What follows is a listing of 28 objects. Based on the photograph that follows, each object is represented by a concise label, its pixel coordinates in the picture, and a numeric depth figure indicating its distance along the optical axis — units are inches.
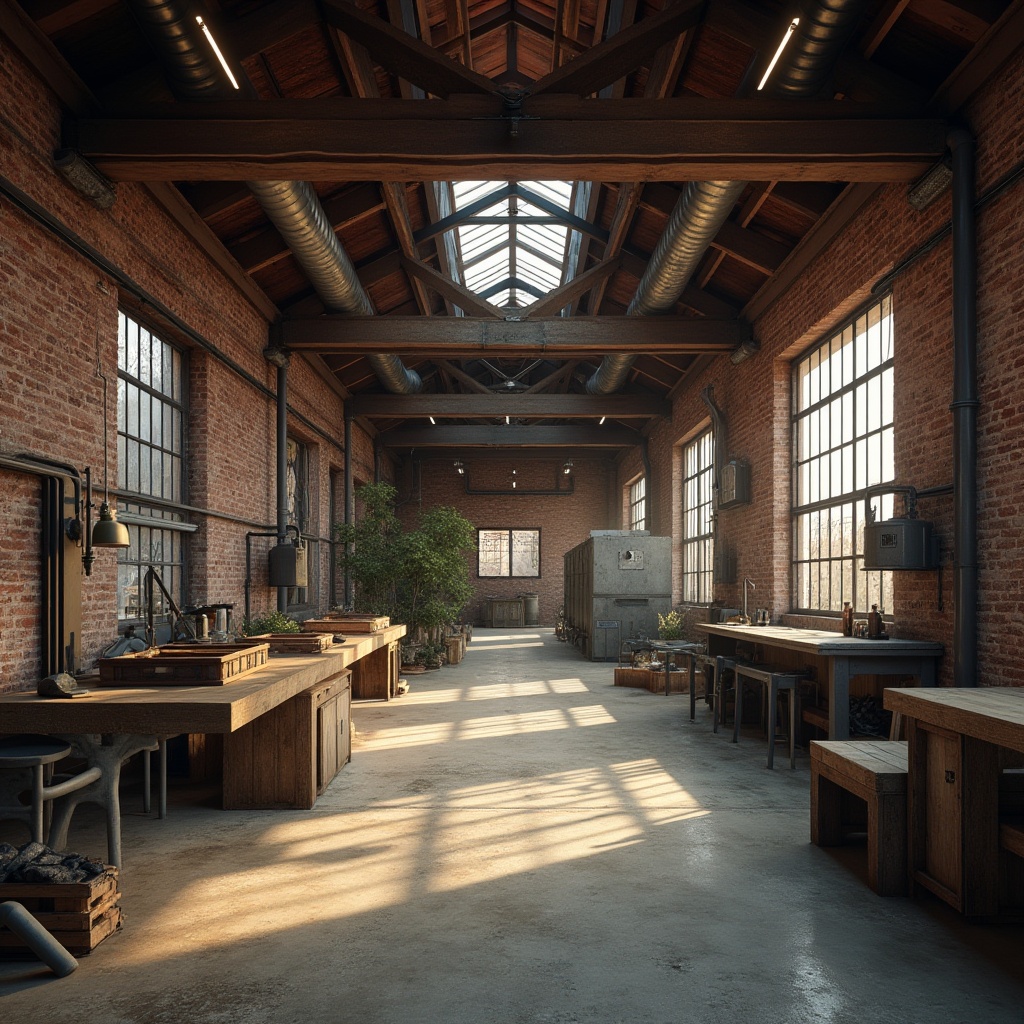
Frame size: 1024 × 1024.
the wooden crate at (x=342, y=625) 318.0
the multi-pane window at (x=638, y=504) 795.4
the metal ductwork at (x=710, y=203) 203.6
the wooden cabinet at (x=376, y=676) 406.3
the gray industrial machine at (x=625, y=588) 592.1
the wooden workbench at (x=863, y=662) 239.9
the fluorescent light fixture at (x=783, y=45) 205.5
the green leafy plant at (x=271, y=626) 352.5
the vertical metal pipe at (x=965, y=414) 222.1
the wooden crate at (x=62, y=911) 129.9
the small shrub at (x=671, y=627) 523.5
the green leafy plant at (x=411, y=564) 525.0
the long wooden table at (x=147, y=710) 148.7
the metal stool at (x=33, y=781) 150.8
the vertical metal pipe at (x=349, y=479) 613.1
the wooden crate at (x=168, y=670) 172.4
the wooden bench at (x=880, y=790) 156.9
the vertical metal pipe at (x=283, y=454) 426.3
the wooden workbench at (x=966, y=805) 141.2
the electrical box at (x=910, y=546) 240.5
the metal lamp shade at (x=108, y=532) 210.7
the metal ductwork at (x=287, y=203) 198.7
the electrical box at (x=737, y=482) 428.5
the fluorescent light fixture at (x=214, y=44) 201.7
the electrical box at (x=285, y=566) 405.7
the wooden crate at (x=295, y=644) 247.8
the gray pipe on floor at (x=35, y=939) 122.5
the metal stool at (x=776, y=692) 262.5
